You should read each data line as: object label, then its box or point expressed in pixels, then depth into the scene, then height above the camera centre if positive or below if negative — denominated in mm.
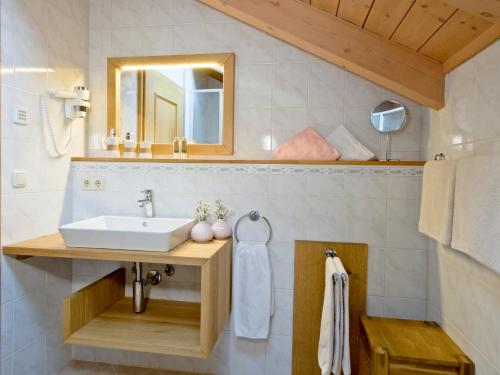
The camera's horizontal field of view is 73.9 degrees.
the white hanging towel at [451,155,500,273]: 1012 -91
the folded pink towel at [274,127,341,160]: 1940 +174
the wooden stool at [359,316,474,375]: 1350 -744
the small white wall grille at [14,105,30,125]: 1644 +275
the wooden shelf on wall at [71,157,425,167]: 1829 +87
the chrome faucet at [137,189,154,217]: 1994 -171
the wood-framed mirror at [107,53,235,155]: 2088 +491
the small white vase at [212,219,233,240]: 1876 -305
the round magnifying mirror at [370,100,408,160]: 1906 +365
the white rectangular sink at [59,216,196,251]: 1542 -310
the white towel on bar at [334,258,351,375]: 1494 -670
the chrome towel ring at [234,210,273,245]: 1939 -238
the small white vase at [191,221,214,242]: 1791 -314
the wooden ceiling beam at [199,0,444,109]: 1666 +689
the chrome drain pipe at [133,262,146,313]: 1924 -698
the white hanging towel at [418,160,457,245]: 1331 -79
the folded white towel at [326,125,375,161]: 1919 +199
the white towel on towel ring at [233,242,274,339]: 1898 -657
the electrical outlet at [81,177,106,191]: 2090 -73
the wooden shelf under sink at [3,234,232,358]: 1542 -739
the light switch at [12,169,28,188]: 1651 -41
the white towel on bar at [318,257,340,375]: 1497 -655
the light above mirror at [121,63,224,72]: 2123 +699
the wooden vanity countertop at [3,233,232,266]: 1530 -378
